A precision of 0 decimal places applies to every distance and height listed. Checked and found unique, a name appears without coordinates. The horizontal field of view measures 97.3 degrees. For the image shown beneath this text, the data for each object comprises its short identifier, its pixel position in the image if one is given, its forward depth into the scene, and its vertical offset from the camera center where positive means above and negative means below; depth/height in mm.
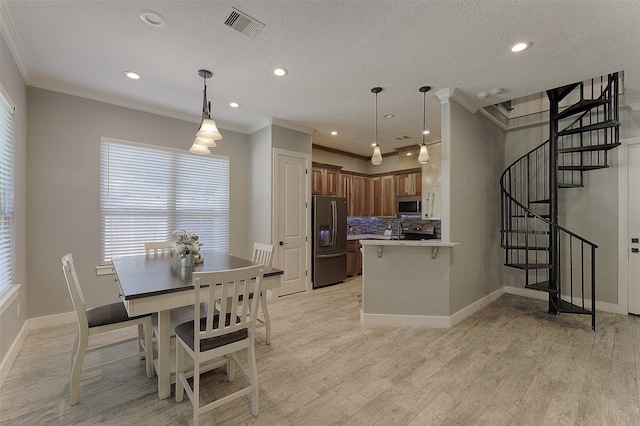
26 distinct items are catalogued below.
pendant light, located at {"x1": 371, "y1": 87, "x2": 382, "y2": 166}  3582 +734
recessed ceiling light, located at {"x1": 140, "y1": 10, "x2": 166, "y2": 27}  2129 +1522
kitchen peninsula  3416 -862
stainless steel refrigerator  5156 -487
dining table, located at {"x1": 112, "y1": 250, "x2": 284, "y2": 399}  1794 -503
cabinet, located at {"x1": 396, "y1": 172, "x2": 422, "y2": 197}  6066 +679
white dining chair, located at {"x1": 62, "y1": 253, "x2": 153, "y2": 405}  2000 -849
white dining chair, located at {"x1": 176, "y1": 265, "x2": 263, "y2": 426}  1751 -827
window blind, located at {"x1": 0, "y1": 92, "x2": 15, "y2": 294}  2498 +206
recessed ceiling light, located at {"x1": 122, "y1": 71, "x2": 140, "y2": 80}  3037 +1530
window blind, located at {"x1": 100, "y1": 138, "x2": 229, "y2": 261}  3746 +265
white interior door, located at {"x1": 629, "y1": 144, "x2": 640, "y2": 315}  3740 -190
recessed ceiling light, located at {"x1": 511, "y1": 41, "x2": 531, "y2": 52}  2461 +1500
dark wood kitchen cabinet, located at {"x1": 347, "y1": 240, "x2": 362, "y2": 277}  6078 -974
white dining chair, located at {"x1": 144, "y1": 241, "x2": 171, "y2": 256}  3479 -422
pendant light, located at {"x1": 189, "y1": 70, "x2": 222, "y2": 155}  2643 +763
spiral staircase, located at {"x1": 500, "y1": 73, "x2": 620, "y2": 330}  3527 +493
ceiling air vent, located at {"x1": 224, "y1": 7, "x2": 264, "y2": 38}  2151 +1526
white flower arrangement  2641 -295
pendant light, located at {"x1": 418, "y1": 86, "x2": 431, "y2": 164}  3363 +818
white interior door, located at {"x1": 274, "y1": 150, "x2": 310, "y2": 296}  4629 -83
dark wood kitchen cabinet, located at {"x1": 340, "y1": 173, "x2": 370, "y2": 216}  6469 +520
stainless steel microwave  5957 +199
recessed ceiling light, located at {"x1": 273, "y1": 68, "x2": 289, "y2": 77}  2957 +1523
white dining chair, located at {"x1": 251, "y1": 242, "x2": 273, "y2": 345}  2973 -541
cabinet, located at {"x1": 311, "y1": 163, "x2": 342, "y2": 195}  5609 +726
